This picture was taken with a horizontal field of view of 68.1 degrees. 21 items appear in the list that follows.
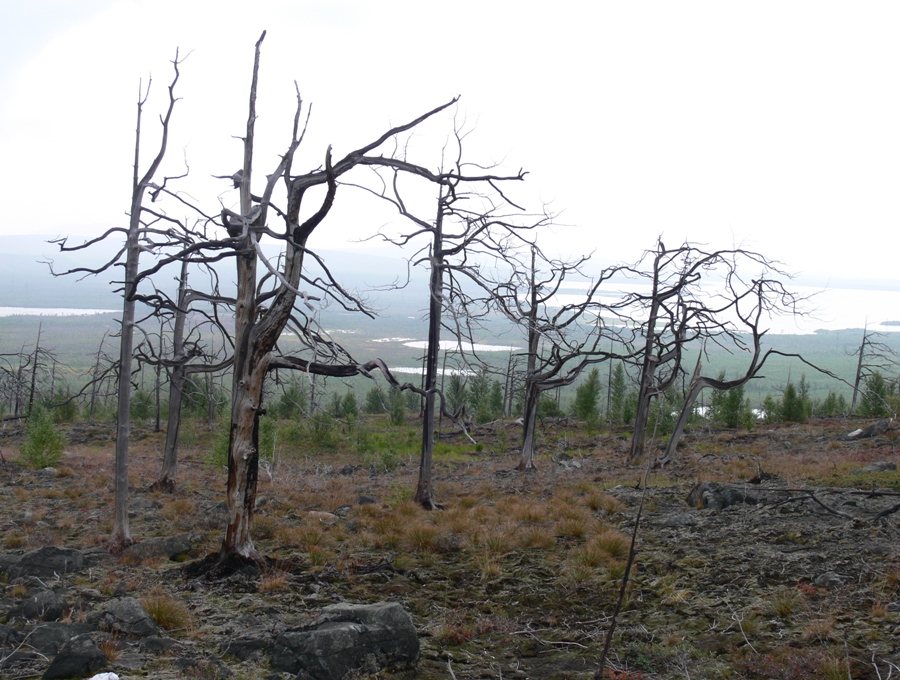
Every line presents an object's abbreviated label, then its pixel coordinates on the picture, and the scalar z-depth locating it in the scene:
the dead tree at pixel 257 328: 8.11
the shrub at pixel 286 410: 40.11
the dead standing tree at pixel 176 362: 9.09
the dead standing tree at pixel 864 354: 31.89
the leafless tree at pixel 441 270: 8.34
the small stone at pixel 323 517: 12.16
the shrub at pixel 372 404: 48.84
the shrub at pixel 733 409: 34.16
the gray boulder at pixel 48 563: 8.17
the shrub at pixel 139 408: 38.19
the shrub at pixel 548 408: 41.47
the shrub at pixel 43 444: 18.91
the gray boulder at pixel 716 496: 11.30
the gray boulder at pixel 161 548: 9.38
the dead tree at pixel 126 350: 9.60
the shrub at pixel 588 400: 40.16
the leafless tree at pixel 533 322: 8.56
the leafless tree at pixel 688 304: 17.97
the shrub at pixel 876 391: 31.42
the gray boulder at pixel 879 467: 13.98
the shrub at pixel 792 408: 37.09
